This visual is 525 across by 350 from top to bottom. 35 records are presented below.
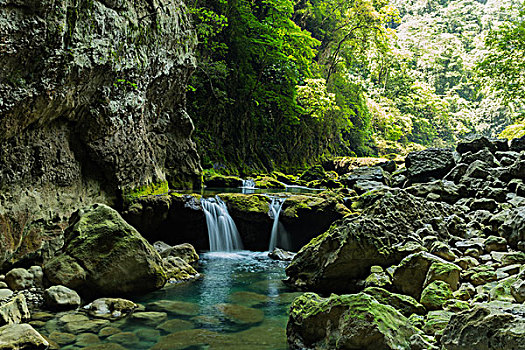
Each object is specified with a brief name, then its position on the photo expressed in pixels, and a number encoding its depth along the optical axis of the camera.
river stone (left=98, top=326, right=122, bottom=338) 4.57
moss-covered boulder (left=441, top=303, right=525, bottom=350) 2.49
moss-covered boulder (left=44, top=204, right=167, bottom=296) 5.88
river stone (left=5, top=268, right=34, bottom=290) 5.79
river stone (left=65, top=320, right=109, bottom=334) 4.66
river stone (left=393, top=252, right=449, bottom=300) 5.01
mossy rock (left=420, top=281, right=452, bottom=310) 4.32
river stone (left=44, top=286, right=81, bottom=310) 5.32
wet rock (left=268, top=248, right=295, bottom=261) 9.57
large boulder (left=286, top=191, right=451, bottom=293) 6.07
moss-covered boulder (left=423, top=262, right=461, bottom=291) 4.69
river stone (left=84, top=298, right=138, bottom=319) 5.23
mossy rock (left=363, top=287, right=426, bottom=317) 4.34
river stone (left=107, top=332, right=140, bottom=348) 4.38
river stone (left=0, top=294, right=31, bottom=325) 4.34
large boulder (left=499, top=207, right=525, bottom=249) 5.71
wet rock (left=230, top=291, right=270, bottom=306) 6.10
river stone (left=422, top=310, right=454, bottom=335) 3.61
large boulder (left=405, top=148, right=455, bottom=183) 12.52
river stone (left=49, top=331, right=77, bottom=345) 4.34
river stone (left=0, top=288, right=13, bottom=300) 5.20
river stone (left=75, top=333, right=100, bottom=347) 4.32
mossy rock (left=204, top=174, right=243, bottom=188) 15.45
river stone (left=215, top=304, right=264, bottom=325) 5.26
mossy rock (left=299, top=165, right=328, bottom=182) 19.33
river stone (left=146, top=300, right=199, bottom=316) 5.52
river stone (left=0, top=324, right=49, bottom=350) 3.83
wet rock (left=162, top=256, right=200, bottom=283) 7.24
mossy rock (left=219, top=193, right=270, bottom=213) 10.88
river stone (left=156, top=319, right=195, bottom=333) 4.88
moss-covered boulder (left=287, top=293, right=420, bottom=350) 3.42
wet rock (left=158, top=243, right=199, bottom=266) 8.67
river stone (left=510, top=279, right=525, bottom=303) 3.71
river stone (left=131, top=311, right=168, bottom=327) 5.06
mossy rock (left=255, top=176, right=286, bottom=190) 16.25
